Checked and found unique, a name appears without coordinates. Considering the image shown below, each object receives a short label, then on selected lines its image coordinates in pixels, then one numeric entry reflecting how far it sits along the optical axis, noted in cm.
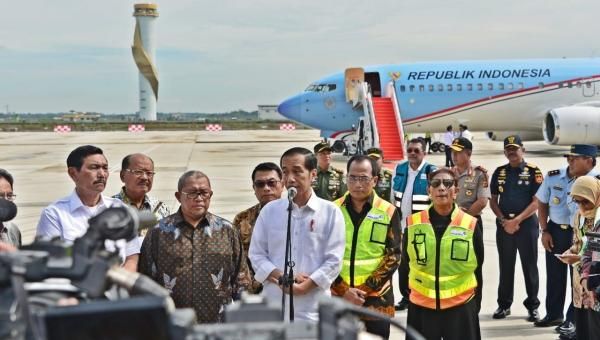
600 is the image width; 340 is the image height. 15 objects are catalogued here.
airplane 2336
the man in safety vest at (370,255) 420
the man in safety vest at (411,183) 627
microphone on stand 331
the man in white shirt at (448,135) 2331
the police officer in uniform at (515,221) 608
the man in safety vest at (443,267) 425
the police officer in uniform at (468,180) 635
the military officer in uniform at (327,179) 656
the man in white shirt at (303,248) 362
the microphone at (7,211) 259
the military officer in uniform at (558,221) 565
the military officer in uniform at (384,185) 664
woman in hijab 453
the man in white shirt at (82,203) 362
